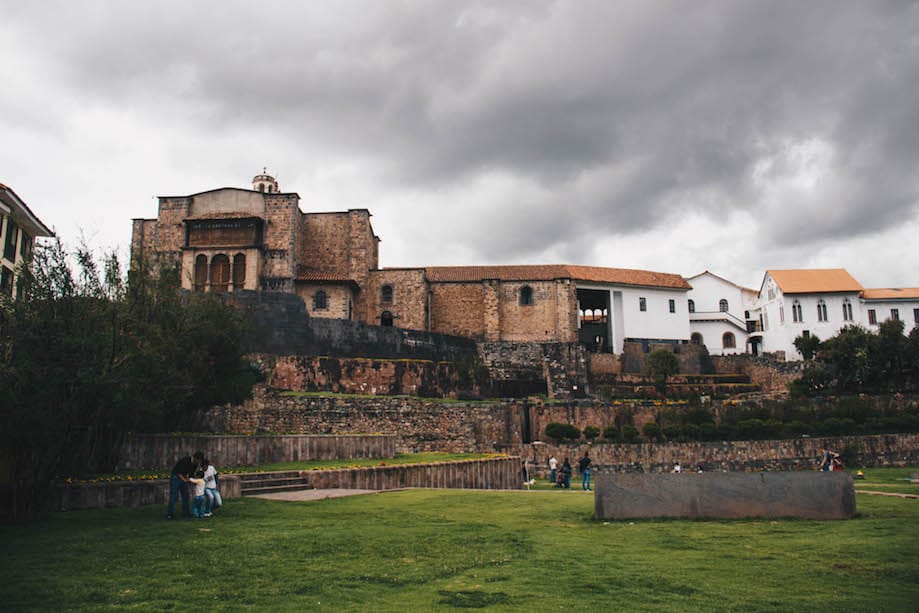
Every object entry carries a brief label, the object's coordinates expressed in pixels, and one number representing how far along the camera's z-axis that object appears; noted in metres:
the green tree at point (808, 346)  44.53
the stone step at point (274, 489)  14.30
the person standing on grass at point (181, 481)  10.94
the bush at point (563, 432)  30.92
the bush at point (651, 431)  31.31
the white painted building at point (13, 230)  23.62
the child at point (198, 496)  10.88
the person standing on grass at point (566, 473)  21.20
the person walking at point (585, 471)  20.27
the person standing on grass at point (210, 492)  11.22
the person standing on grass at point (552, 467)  24.33
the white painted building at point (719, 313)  54.00
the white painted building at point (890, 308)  49.19
